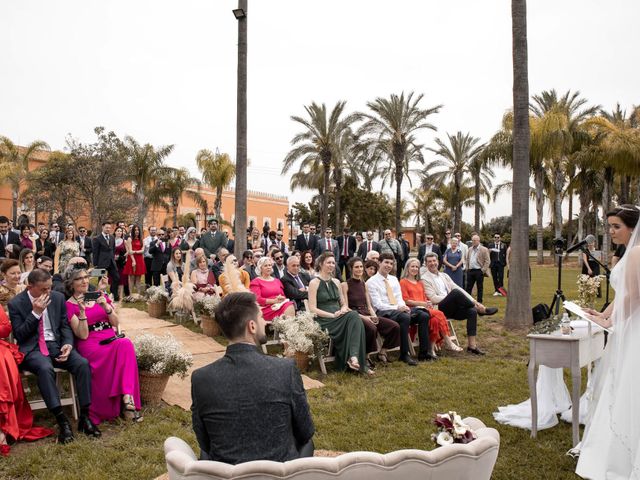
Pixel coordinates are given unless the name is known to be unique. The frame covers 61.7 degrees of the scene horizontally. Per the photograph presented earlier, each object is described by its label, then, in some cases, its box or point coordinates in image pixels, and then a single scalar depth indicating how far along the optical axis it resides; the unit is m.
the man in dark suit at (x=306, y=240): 14.64
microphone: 6.02
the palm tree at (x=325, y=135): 26.88
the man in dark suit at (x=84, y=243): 13.44
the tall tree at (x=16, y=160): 33.46
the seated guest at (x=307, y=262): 10.12
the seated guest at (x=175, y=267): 10.97
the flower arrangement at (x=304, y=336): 6.72
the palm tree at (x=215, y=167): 35.88
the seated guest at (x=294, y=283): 8.59
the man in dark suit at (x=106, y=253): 11.88
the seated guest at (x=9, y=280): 5.64
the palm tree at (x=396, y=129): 25.98
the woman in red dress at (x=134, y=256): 12.70
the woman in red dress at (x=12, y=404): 4.51
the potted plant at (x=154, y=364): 5.50
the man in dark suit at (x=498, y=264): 15.04
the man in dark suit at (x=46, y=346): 4.74
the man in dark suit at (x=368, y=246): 14.46
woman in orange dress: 7.89
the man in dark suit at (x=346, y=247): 15.68
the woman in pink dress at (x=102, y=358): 5.12
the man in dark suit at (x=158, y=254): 12.87
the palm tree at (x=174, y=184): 36.31
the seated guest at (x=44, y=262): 6.70
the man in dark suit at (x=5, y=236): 10.96
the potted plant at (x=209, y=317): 8.88
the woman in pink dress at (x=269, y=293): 8.10
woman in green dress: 6.96
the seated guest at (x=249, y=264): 9.81
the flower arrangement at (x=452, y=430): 2.72
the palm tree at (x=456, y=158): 34.19
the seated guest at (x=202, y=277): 9.86
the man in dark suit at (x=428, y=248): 13.87
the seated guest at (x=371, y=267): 8.58
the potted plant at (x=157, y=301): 10.52
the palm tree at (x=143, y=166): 32.72
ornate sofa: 2.02
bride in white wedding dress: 3.48
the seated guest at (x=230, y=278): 8.98
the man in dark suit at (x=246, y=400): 2.46
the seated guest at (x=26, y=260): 7.19
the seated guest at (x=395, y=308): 7.65
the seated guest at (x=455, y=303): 8.08
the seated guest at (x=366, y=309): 7.53
